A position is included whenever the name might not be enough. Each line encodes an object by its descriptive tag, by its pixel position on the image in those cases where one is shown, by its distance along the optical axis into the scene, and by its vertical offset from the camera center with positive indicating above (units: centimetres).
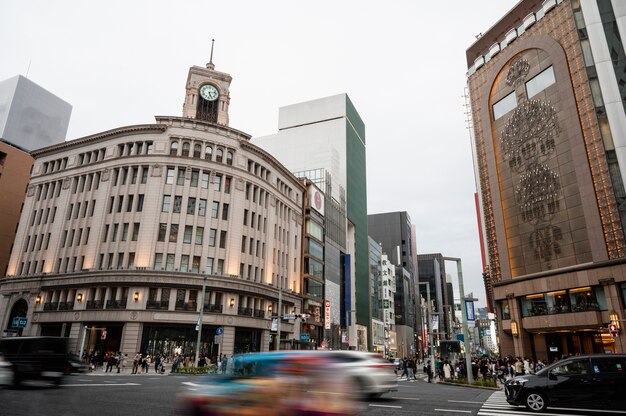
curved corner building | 4247 +1029
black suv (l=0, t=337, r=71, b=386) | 1439 -87
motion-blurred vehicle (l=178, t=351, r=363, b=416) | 667 -89
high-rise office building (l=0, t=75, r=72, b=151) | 14188 +7771
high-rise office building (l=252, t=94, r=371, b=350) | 8350 +4205
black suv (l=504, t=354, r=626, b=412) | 1187 -134
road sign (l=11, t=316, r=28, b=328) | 4288 +112
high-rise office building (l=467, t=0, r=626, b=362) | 3669 +1640
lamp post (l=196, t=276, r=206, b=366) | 3603 +60
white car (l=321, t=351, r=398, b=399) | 1291 -118
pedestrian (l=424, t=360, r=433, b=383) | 3329 -283
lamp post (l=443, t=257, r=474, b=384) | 2752 +87
